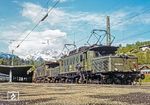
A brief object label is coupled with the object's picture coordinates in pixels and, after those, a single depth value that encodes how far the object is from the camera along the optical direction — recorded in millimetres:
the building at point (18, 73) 38594
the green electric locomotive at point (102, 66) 15075
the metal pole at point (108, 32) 17586
